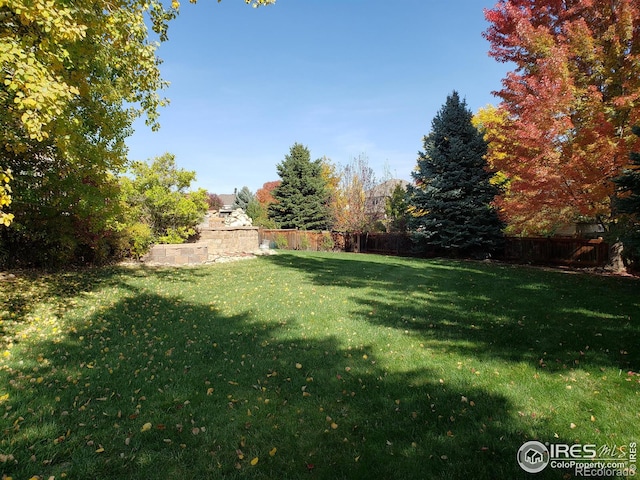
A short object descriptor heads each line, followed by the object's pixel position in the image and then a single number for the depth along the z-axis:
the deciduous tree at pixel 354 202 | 25.09
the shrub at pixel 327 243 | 23.83
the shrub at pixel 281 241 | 23.82
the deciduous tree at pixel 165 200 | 13.09
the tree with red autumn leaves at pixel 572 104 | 9.38
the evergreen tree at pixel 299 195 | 28.81
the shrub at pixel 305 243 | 24.39
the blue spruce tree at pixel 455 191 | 16.12
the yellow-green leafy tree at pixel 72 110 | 3.73
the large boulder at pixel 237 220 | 18.11
